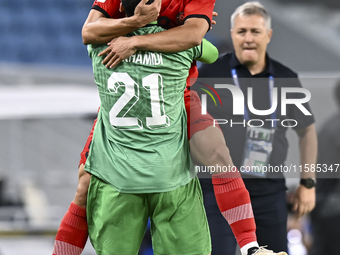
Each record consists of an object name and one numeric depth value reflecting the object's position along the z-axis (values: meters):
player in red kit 20.95
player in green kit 21.01
